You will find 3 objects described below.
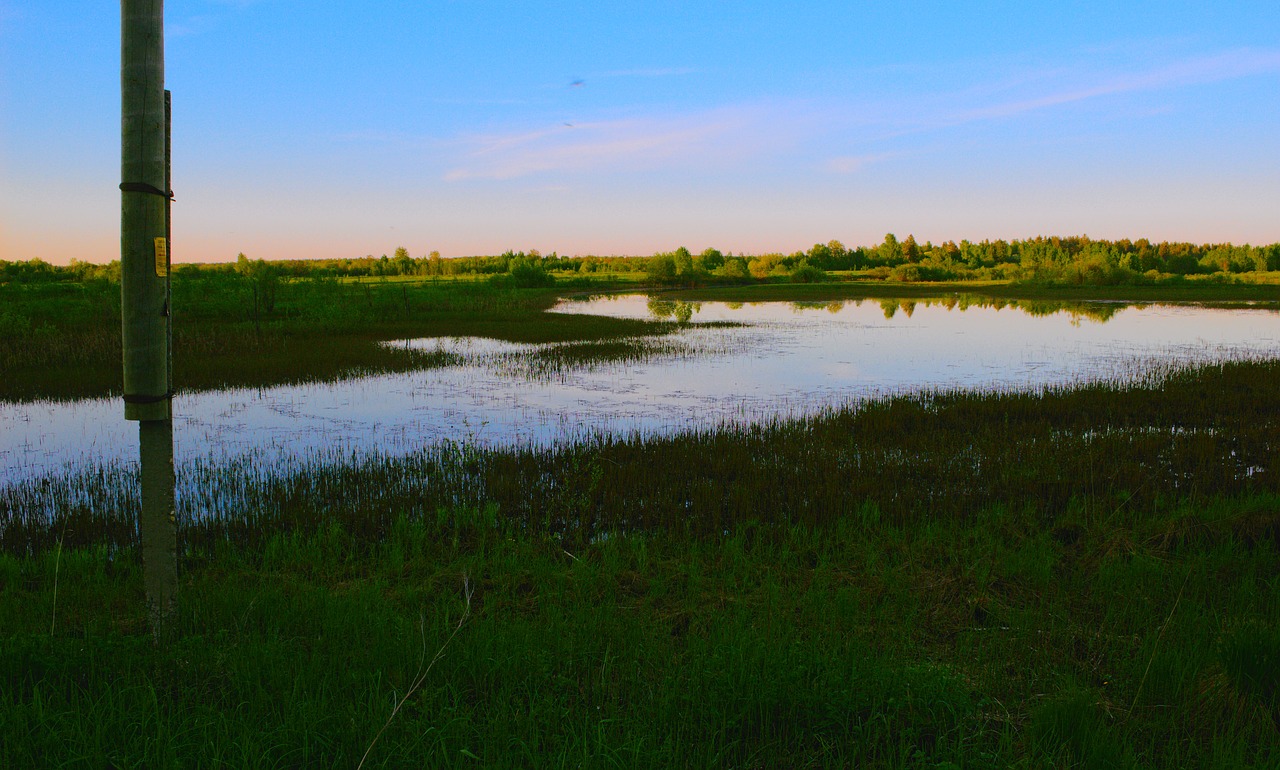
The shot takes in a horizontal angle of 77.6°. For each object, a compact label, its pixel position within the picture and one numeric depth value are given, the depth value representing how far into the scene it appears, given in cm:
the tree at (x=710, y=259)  12955
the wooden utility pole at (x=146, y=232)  409
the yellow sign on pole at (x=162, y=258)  418
